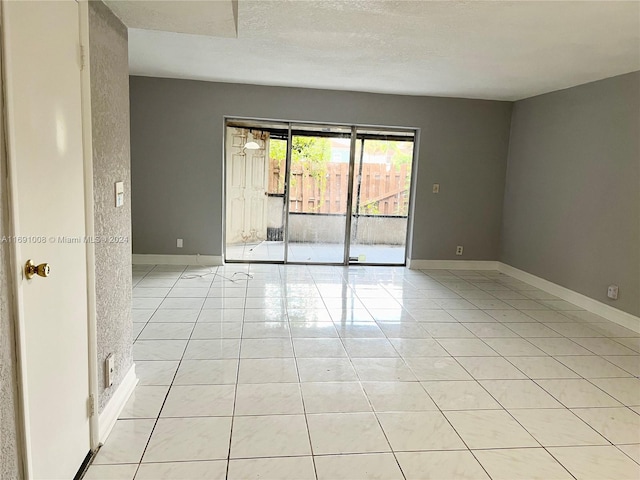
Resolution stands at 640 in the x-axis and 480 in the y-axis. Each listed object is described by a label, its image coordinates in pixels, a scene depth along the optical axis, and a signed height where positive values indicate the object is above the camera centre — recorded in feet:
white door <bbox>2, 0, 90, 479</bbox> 4.19 -0.47
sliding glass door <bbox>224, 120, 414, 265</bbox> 19.26 -0.13
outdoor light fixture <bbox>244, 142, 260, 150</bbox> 19.11 +1.81
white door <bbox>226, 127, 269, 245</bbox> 18.99 -0.04
